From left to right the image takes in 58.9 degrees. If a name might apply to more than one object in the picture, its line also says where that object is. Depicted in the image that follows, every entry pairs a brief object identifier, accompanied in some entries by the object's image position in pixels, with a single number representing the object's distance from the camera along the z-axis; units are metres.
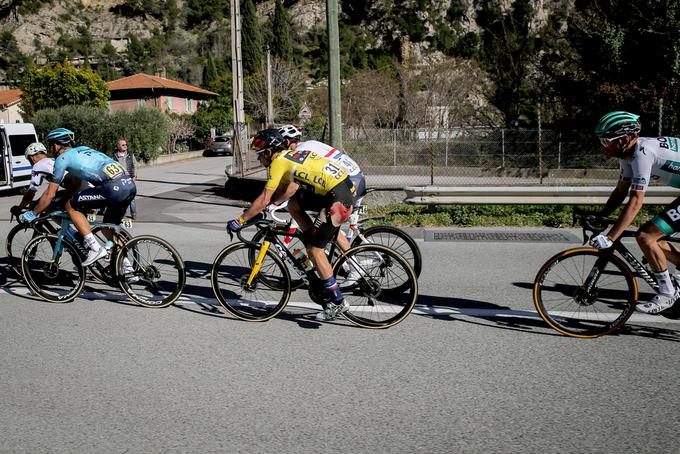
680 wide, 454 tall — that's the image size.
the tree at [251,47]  85.62
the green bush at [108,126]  34.28
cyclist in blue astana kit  6.21
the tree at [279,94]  59.44
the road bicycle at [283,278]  5.49
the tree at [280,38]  91.19
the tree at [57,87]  44.78
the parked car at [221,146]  46.50
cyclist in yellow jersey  5.20
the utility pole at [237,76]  20.19
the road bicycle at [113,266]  6.15
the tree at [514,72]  30.02
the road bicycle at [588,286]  4.94
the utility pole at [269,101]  36.57
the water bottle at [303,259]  5.62
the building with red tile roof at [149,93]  63.09
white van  18.38
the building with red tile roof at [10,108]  61.84
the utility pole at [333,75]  12.18
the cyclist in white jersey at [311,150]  5.36
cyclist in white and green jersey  4.66
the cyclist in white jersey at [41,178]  6.41
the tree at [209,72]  96.24
